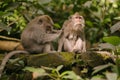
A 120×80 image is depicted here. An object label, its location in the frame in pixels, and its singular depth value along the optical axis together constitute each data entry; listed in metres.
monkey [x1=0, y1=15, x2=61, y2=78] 9.80
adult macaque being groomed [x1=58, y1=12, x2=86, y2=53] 10.11
